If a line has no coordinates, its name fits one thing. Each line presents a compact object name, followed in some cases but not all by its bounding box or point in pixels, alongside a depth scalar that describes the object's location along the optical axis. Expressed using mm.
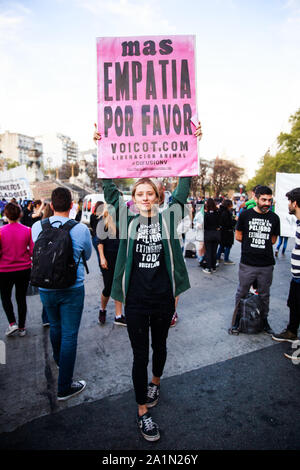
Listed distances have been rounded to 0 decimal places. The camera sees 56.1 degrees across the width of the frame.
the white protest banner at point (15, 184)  8156
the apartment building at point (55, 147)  126938
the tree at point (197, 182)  40194
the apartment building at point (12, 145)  106312
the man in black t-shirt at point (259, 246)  3859
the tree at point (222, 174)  47812
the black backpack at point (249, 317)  3932
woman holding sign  2275
